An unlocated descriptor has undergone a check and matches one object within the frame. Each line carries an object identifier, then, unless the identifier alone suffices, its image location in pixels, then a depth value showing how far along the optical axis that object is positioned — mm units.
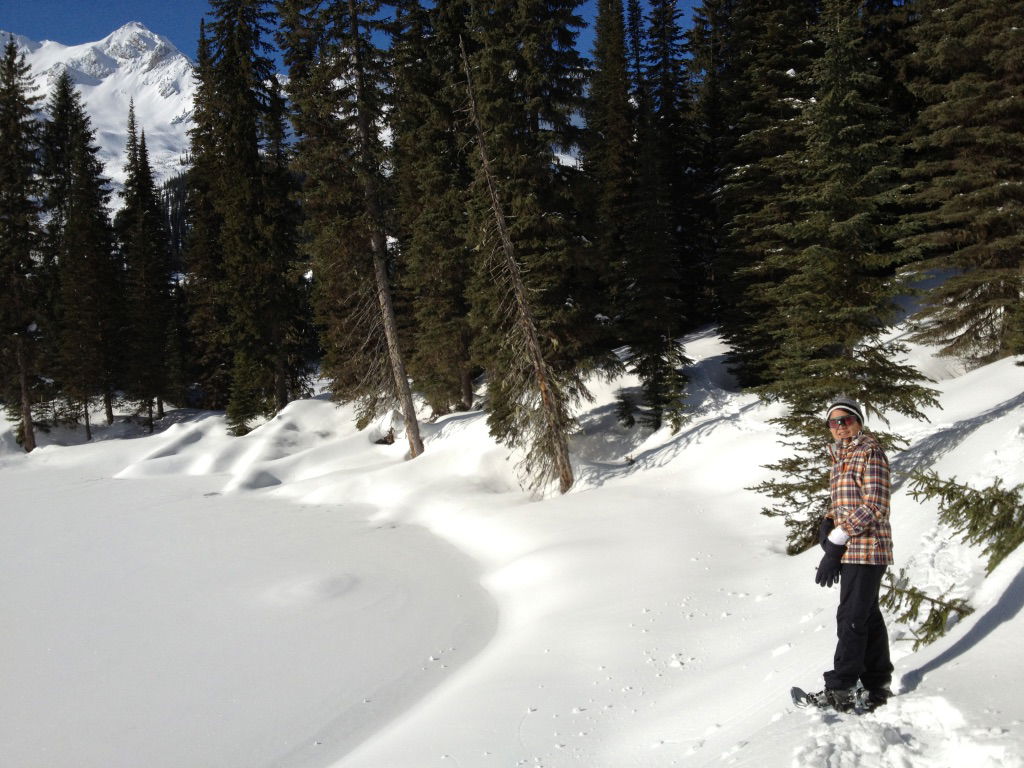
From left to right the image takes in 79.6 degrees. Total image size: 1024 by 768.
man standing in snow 3914
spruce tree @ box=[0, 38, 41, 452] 29328
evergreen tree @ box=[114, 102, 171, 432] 34156
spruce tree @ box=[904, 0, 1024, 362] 14263
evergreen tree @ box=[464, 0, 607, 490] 15188
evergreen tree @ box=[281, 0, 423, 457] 17703
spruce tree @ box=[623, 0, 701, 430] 16953
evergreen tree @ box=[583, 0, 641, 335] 16859
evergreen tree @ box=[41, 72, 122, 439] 32969
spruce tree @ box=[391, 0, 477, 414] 19078
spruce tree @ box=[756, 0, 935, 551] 8836
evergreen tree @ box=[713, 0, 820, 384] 18484
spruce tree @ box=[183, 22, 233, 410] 30188
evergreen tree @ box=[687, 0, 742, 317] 23828
